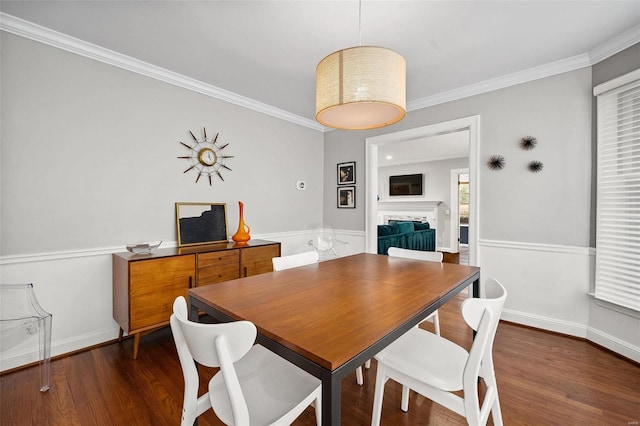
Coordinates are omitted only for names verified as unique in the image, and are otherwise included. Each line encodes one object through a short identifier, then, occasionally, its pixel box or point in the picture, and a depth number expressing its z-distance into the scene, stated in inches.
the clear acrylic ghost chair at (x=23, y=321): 71.5
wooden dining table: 33.8
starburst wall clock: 117.6
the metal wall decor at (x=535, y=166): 107.7
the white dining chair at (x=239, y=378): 33.9
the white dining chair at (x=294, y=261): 78.7
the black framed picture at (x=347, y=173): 164.7
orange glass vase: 120.8
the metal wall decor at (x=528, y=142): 109.0
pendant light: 56.2
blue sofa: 202.7
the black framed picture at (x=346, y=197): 165.2
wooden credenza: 85.6
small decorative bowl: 93.3
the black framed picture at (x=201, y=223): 113.3
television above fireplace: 308.7
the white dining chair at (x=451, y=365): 42.6
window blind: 87.0
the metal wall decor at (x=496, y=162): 116.0
